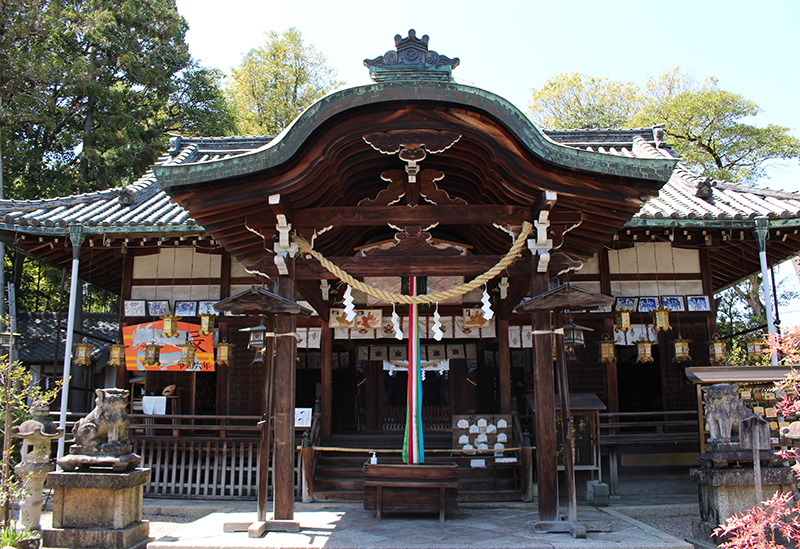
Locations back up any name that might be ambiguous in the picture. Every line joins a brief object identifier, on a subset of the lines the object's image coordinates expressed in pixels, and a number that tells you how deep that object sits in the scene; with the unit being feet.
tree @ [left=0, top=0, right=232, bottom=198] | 63.82
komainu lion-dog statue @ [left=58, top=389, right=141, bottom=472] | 21.80
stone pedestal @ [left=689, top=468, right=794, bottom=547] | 21.02
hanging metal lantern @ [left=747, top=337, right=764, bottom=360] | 33.24
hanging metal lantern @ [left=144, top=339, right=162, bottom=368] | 35.32
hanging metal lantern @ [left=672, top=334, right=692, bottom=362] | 33.06
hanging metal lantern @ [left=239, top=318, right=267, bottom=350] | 28.02
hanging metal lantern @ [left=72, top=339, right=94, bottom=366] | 35.58
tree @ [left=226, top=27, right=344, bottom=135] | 88.94
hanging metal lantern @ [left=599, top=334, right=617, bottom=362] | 33.88
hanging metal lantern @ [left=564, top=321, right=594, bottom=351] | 27.99
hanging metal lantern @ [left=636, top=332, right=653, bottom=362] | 33.96
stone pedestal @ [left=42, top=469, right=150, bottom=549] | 20.95
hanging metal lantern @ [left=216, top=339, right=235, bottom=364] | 35.17
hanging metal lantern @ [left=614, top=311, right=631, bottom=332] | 33.88
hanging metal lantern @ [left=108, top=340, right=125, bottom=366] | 35.50
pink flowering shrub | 15.31
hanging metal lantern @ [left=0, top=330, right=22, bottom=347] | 26.58
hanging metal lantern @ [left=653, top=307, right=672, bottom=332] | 33.50
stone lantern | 23.39
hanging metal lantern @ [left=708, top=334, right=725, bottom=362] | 33.12
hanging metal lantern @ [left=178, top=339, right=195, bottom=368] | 35.60
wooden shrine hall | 21.36
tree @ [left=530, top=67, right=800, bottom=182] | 71.77
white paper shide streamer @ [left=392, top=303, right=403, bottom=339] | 27.77
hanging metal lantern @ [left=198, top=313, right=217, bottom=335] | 34.71
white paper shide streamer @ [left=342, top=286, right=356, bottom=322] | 25.30
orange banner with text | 36.47
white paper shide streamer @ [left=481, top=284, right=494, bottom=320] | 24.08
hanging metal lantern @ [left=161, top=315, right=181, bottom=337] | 35.04
